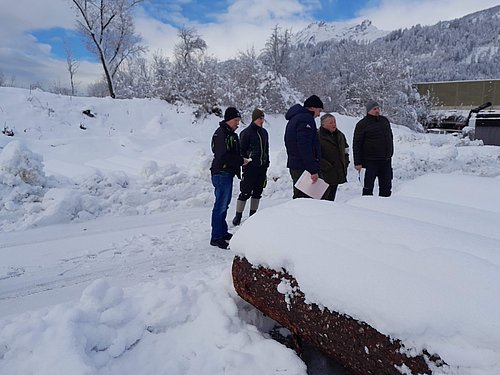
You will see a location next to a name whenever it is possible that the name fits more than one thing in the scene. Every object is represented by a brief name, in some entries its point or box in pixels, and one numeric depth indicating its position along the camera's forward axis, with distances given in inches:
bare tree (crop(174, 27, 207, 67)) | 1196.5
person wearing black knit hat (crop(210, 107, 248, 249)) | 170.2
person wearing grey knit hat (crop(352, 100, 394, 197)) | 202.7
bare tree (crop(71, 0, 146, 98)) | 844.0
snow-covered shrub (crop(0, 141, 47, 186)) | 229.1
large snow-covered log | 61.1
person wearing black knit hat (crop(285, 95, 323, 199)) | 170.4
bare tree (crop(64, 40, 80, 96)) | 1637.8
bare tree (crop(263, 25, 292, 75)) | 1433.3
